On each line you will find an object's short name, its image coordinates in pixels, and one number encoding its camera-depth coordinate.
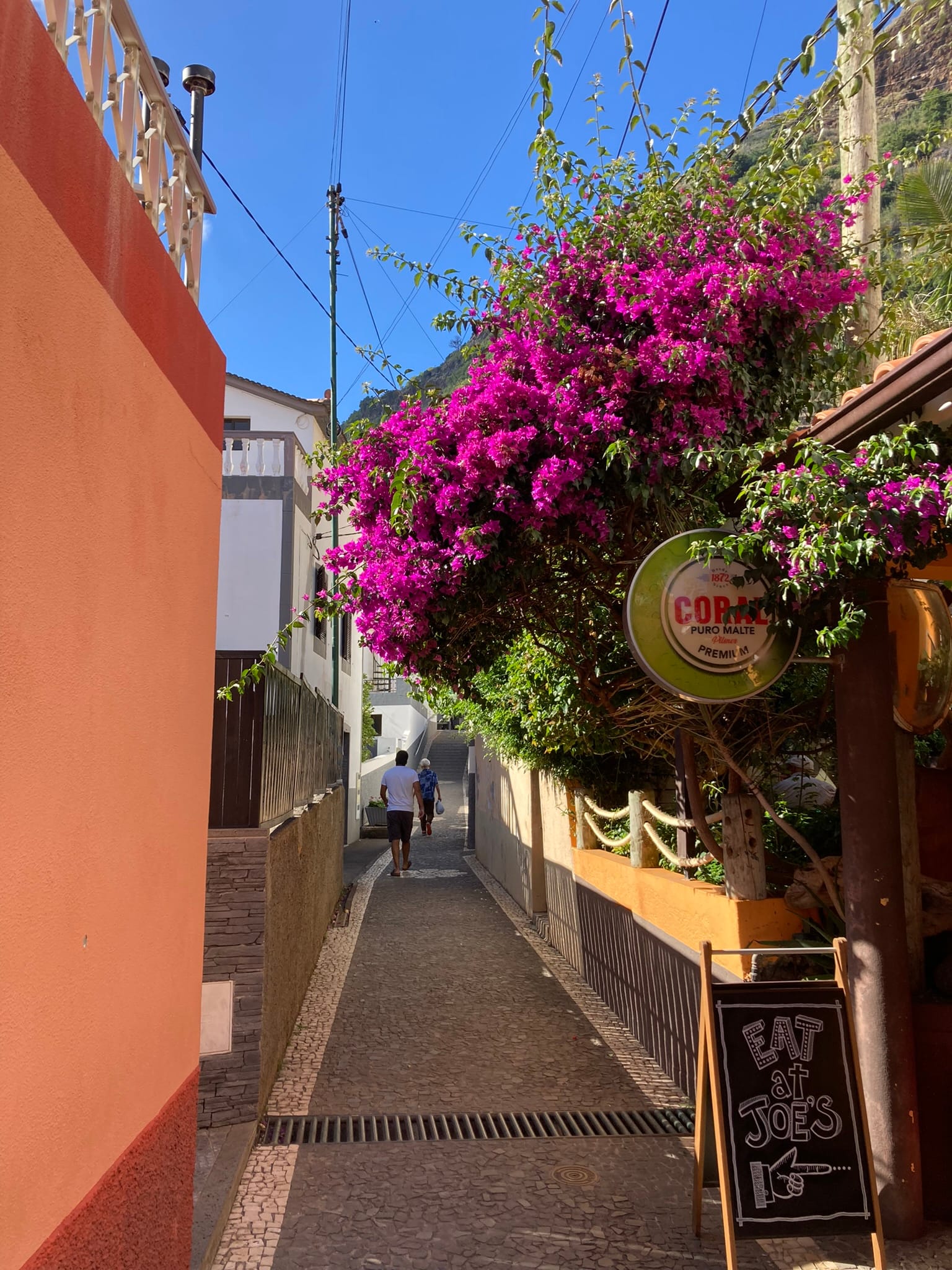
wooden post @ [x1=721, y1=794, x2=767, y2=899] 5.14
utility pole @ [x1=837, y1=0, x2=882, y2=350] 6.19
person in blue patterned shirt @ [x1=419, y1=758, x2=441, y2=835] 21.27
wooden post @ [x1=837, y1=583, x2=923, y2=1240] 3.95
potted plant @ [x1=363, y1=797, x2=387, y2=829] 24.02
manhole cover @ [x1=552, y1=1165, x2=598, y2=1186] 4.53
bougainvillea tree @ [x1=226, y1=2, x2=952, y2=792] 4.65
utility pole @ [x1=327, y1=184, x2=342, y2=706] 18.30
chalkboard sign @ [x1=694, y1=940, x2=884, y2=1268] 3.61
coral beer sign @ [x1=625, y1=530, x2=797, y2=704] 4.21
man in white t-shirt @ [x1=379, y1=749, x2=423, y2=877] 14.23
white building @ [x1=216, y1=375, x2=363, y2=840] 14.97
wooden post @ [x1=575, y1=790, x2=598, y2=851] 9.02
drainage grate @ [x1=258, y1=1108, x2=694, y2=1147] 5.06
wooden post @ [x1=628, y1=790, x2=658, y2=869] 7.02
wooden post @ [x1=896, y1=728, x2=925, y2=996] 4.33
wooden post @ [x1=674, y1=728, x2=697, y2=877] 6.07
